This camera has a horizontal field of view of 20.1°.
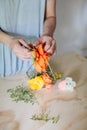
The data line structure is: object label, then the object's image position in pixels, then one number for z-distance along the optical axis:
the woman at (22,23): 1.12
